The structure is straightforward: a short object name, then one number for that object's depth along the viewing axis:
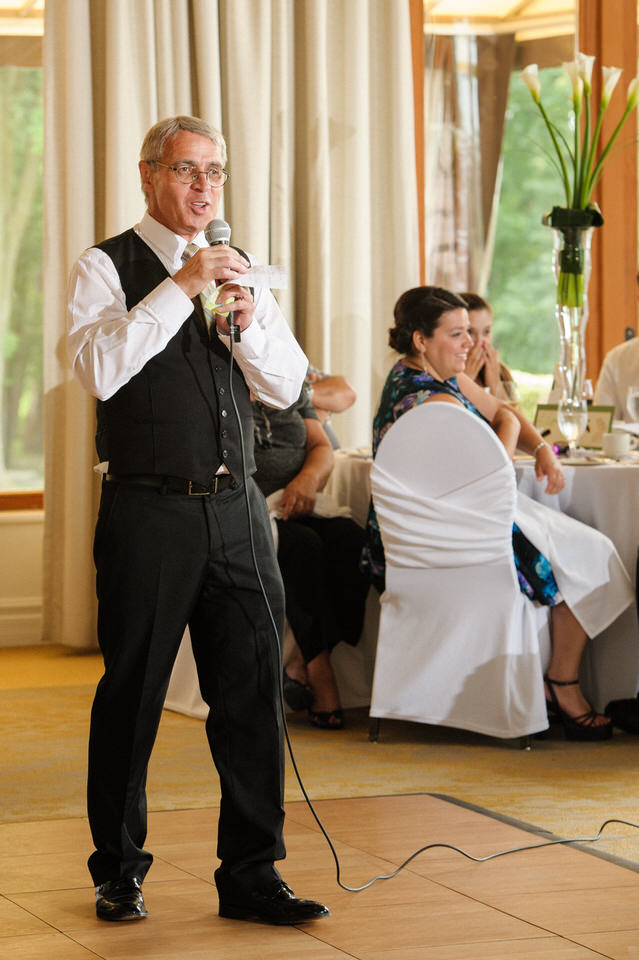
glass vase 8.13
